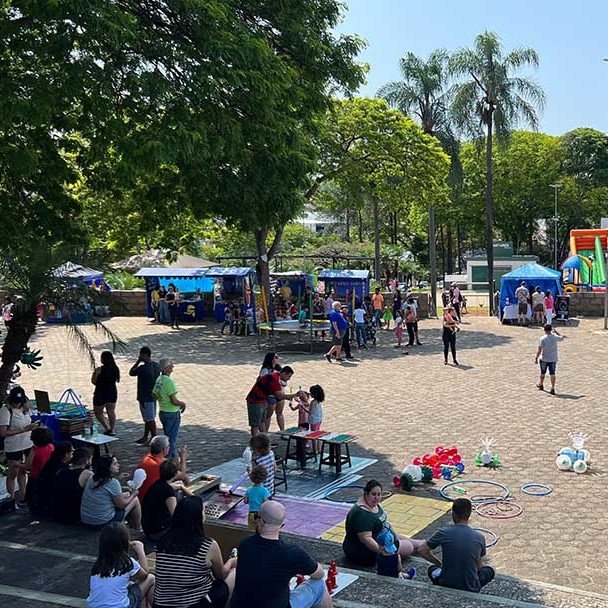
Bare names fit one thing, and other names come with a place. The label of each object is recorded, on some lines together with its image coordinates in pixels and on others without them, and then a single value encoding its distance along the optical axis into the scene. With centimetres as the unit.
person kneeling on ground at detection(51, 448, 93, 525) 863
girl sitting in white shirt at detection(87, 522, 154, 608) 575
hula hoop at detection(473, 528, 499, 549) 849
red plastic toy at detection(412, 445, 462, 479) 1113
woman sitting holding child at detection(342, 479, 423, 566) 730
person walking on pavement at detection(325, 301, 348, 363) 2091
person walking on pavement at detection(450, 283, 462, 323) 2978
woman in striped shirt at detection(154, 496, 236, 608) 584
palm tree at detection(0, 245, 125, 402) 1031
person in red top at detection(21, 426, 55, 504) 917
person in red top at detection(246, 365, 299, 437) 1184
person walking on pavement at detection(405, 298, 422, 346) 2280
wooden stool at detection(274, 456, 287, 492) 1055
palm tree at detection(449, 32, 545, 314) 3259
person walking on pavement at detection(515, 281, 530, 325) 2773
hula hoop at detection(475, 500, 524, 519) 938
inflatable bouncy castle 3362
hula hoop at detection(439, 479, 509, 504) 989
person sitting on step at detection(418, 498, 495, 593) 667
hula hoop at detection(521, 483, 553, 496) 1009
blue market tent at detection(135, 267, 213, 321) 3131
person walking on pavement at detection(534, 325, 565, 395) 1589
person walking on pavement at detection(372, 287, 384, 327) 2700
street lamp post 5805
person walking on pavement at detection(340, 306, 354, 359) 2152
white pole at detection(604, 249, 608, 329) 2588
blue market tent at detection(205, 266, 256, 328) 3133
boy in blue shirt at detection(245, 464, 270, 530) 787
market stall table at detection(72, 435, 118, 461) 1127
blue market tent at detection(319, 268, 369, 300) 2752
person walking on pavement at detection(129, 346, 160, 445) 1267
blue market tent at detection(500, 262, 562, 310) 2825
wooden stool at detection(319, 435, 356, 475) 1102
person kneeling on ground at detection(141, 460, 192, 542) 789
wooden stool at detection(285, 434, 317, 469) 1133
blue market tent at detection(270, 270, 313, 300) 3162
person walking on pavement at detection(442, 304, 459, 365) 1966
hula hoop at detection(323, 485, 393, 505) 1006
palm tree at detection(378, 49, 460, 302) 3441
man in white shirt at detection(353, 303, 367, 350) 2301
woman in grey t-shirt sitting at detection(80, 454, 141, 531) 834
